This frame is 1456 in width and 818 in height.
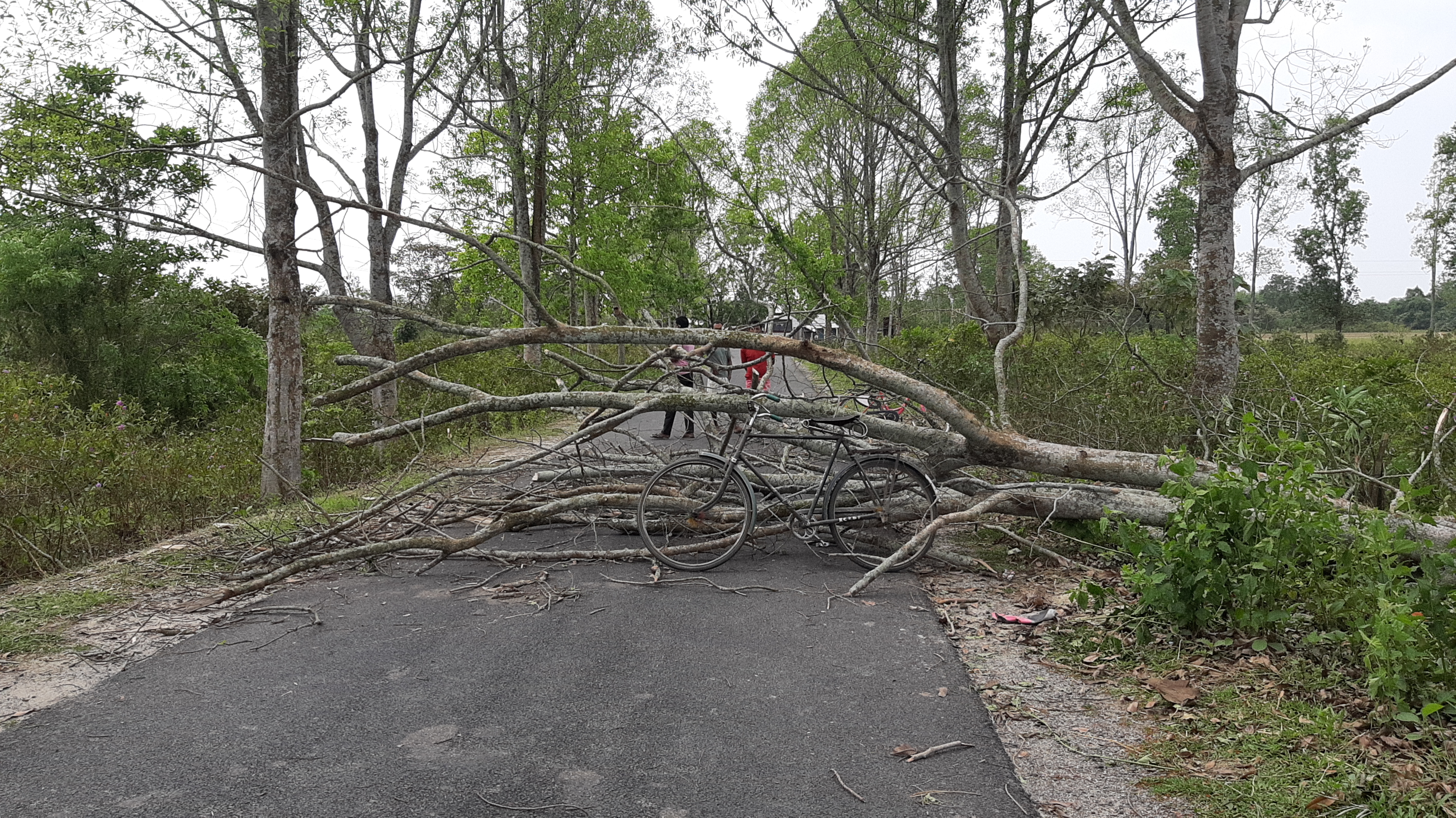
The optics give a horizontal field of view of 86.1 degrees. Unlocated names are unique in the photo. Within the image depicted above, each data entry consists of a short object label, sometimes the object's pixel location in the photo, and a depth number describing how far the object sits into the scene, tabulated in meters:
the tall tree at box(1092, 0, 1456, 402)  8.65
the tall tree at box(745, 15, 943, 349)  25.61
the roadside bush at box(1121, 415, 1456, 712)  3.13
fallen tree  5.96
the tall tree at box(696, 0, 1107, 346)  13.06
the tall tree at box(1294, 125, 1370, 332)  42.53
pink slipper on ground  4.97
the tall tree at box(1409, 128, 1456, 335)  33.59
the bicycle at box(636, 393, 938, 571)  6.34
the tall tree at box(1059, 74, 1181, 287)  14.12
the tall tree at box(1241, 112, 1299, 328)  10.39
